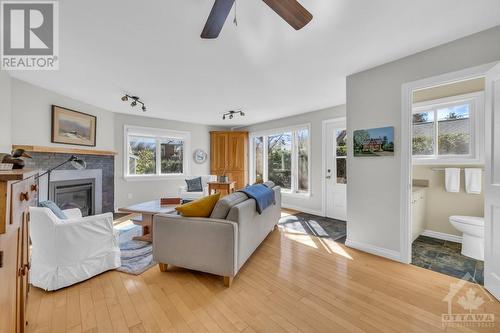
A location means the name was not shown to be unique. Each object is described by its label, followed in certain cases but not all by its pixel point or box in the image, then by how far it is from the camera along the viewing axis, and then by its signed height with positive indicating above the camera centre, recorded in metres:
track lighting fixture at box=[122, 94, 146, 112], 3.34 +1.22
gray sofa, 1.92 -0.74
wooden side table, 4.99 -0.51
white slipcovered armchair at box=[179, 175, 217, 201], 4.59 -0.63
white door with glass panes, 4.12 -0.08
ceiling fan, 1.20 +0.97
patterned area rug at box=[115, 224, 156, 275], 2.23 -1.12
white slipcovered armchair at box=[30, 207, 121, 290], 1.82 -0.79
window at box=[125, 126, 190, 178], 4.96 +0.36
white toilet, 2.38 -0.82
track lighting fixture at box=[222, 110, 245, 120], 4.55 +1.23
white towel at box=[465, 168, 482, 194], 2.71 -0.18
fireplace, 3.54 -0.54
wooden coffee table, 2.89 -0.66
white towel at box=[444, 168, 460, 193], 2.88 -0.18
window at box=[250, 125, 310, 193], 4.85 +0.22
